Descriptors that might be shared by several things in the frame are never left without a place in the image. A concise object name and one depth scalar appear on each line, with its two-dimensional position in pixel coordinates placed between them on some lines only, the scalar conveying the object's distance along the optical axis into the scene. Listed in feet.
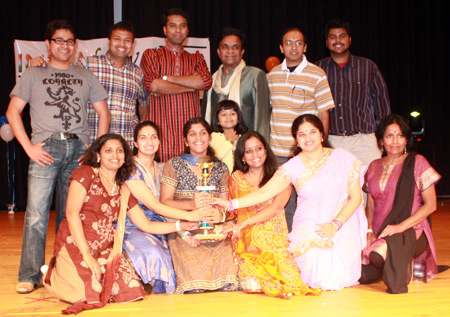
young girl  12.96
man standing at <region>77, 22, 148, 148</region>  13.03
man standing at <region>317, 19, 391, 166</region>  14.34
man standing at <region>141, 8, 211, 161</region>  13.79
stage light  26.14
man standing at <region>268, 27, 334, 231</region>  13.60
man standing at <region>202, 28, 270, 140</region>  13.46
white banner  22.54
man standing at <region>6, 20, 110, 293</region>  11.06
